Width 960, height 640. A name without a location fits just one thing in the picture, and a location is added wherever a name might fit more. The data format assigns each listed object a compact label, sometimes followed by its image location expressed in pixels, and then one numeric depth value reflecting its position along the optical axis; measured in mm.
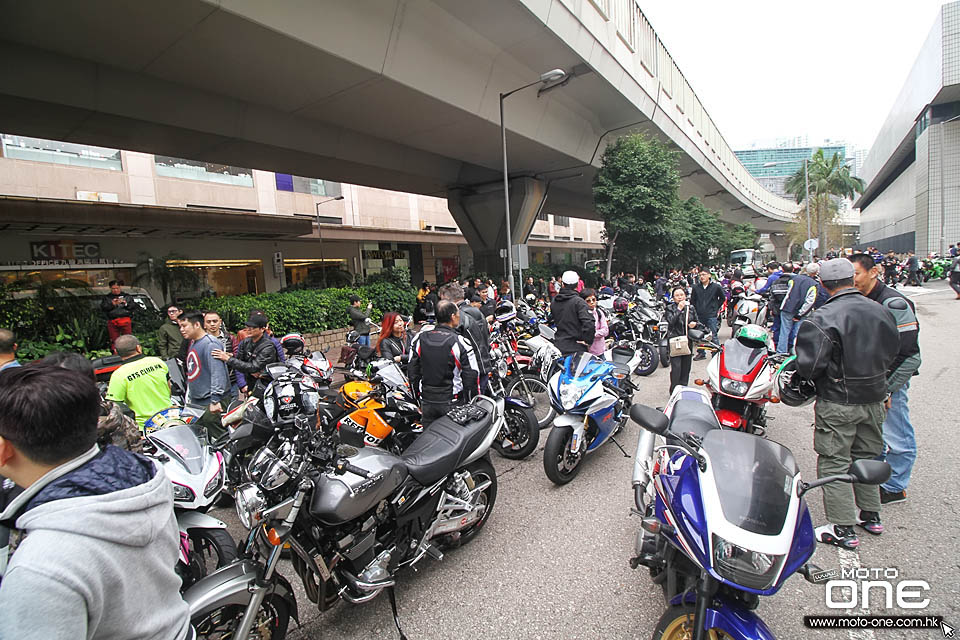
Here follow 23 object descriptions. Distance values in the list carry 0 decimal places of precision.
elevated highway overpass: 6855
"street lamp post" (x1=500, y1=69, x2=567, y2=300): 10484
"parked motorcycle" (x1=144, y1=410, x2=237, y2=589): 2629
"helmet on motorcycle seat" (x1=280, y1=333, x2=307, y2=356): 4843
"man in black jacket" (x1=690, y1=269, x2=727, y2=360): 7996
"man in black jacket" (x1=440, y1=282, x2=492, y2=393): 4992
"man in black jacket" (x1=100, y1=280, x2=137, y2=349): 7965
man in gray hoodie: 952
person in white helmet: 5371
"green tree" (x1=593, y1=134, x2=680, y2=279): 17564
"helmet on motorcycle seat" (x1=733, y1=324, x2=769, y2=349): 4043
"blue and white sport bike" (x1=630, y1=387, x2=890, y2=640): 1637
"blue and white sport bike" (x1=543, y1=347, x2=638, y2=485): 3961
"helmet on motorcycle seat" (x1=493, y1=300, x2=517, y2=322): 7641
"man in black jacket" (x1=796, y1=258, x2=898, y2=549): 2844
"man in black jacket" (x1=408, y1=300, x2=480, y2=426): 3908
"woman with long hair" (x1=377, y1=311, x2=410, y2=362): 5891
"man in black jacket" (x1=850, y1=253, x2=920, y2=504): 3340
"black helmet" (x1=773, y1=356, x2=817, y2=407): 3090
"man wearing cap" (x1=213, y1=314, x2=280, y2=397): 4652
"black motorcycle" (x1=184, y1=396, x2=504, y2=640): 2029
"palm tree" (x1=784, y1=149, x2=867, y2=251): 42094
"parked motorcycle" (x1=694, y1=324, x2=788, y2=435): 3904
